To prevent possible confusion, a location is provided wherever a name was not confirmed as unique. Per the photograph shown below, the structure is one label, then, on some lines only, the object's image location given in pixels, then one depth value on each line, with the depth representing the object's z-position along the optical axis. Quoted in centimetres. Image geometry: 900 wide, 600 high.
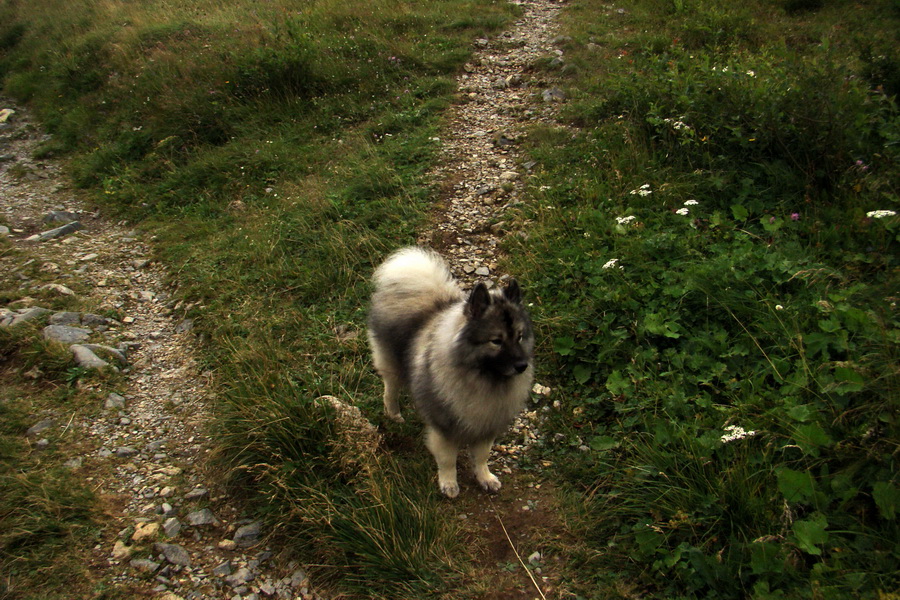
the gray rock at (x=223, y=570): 353
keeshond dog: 345
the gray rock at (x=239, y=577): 348
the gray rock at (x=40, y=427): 441
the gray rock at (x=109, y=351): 532
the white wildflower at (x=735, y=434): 327
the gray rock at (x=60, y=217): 812
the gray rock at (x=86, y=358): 509
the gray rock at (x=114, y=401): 479
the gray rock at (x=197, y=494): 398
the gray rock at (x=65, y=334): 534
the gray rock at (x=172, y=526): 374
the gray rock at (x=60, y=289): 618
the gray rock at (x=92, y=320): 579
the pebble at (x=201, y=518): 381
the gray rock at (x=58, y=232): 757
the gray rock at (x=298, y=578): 346
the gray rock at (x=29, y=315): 546
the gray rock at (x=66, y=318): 564
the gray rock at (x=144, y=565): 349
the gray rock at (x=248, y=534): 371
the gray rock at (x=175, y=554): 357
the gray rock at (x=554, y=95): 877
